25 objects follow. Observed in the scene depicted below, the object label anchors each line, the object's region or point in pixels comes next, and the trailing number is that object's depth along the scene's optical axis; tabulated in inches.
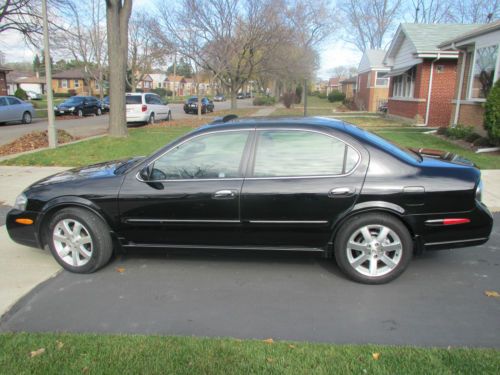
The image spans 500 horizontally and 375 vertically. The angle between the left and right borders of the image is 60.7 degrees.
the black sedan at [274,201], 151.1
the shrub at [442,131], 586.6
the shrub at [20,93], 1535.4
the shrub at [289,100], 1676.9
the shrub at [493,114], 412.2
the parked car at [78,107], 1146.7
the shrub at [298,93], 2183.3
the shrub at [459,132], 518.0
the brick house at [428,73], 764.0
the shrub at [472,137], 488.1
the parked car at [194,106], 1337.4
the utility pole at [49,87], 465.4
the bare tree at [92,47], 1803.6
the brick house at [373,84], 1472.7
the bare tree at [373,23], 2282.2
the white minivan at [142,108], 821.2
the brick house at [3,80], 1261.1
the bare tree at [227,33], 1007.6
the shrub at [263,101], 2021.4
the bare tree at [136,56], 1851.1
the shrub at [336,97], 2260.1
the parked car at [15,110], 844.6
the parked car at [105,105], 1314.7
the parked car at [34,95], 2627.7
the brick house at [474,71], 501.7
